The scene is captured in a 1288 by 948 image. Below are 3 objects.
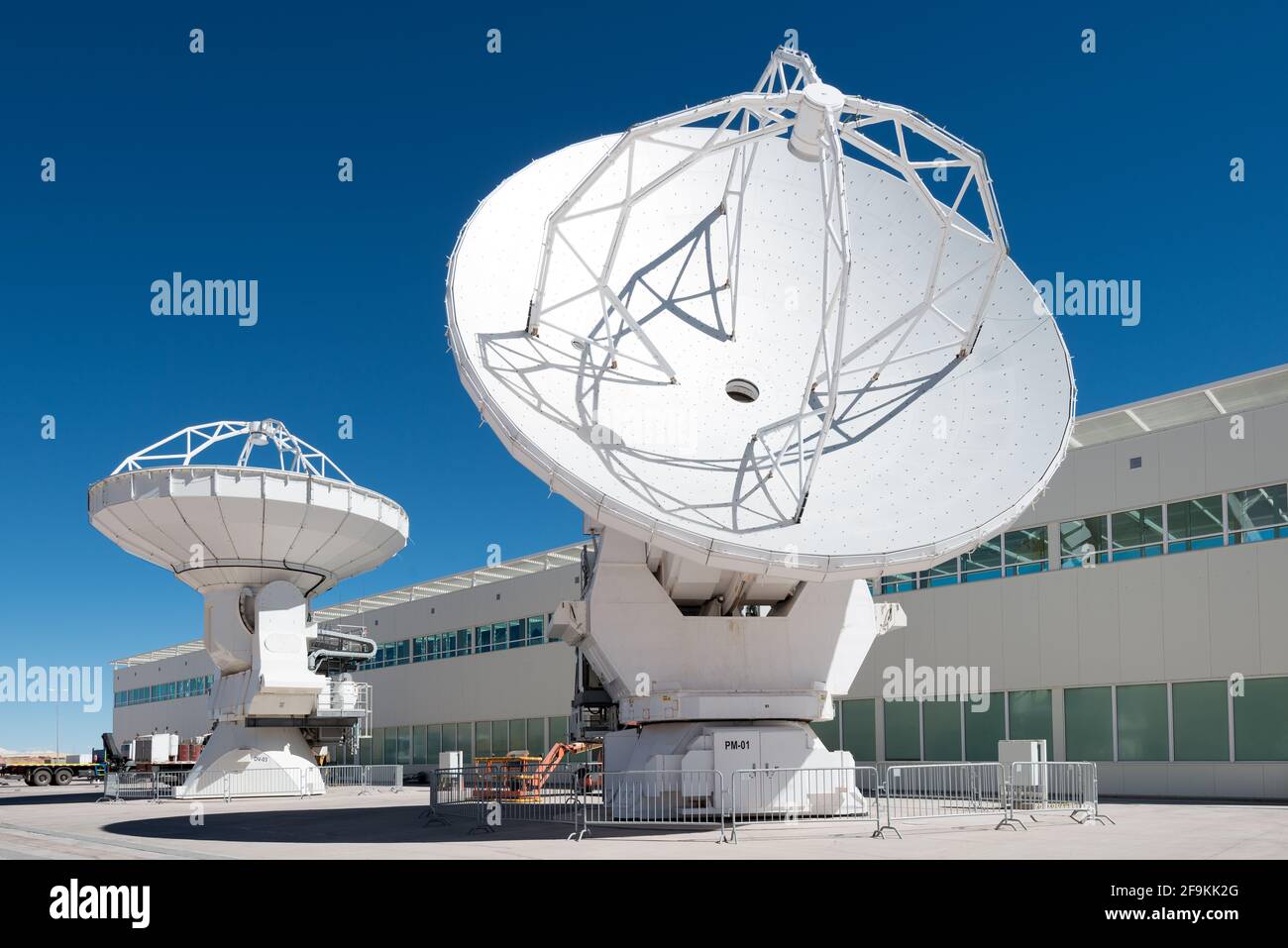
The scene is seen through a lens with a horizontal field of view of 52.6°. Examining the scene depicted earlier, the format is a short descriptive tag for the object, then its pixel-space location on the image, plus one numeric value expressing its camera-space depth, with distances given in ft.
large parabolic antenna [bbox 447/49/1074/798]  66.28
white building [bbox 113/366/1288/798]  101.35
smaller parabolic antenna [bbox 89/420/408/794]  120.98
